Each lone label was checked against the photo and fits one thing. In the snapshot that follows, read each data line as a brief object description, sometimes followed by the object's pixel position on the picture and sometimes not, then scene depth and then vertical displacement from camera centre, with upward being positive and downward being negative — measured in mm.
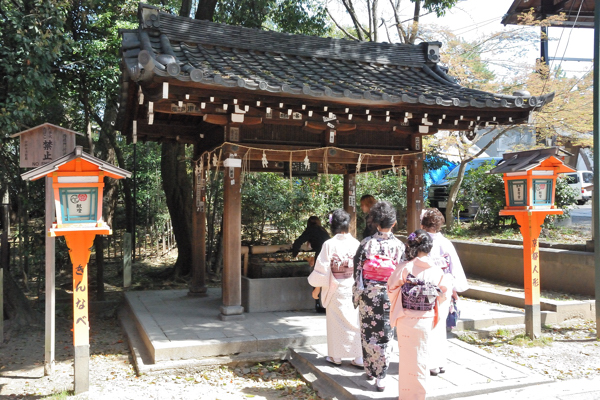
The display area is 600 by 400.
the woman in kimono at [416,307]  3715 -830
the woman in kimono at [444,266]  4473 -630
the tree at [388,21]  14223 +5868
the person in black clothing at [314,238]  6910 -485
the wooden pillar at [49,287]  4992 -875
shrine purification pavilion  5504 +1340
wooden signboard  5387 +734
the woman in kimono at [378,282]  4223 -718
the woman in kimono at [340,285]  4645 -810
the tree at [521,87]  12344 +3331
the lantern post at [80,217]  4504 -97
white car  20906 +1108
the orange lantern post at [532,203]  6027 +28
